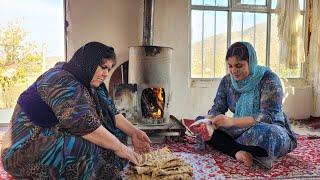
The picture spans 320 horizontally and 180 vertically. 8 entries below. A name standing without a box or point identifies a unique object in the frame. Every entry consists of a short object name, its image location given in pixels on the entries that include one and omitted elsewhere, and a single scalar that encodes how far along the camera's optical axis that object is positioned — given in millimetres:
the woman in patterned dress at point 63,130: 1567
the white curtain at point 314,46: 4566
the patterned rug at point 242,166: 2193
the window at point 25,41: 4590
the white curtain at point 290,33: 4430
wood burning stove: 3381
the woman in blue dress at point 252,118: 2314
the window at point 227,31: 4438
